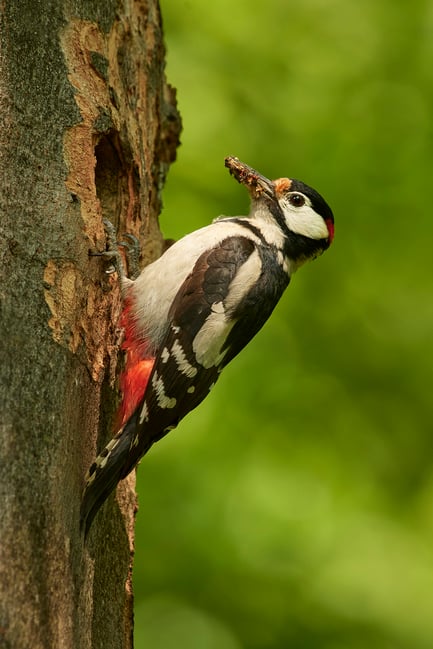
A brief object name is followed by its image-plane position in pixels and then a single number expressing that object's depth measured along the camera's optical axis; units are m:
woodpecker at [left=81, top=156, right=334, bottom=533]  6.13
